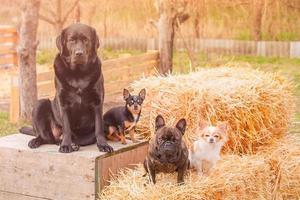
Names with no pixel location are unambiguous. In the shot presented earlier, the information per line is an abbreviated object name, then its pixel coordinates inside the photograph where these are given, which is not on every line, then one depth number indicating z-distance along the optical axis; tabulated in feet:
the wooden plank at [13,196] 23.64
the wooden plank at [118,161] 22.32
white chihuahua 22.20
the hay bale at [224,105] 26.44
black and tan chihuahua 23.06
